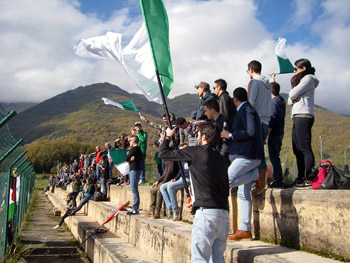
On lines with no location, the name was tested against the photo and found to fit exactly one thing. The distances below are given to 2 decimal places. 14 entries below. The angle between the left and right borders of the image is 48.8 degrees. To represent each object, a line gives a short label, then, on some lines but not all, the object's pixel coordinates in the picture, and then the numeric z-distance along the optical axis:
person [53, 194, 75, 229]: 14.17
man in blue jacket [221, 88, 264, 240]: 4.43
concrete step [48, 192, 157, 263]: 6.13
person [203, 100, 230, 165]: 4.98
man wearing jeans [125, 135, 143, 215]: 8.48
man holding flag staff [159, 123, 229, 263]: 3.50
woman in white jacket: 5.36
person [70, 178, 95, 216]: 14.13
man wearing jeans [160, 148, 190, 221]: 6.98
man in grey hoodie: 5.20
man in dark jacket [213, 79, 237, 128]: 5.83
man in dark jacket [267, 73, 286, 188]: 5.71
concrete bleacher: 3.58
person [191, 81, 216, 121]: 6.25
